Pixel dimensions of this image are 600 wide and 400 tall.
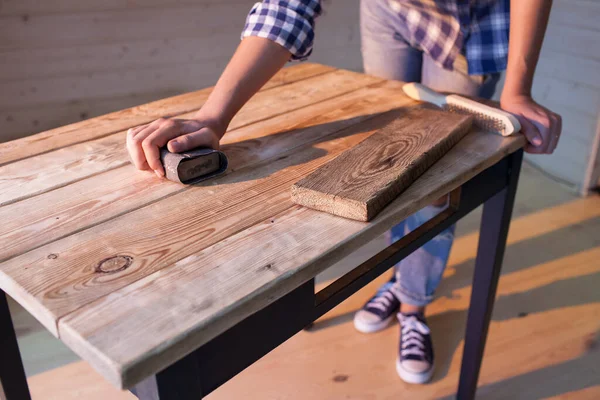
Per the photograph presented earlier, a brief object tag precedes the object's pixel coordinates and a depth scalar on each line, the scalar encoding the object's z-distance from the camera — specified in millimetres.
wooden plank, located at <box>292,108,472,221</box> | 710
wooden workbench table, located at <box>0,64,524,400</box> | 541
